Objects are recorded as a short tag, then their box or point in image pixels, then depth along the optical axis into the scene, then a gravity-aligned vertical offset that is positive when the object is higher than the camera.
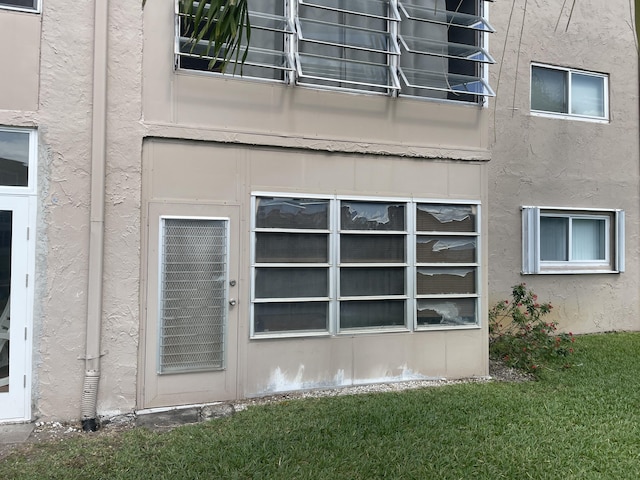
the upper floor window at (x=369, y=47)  5.43 +2.43
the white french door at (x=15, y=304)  4.54 -0.46
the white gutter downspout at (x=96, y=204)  4.65 +0.48
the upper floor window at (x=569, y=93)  8.88 +3.02
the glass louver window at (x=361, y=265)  5.39 -0.08
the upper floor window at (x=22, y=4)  4.61 +2.30
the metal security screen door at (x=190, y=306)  4.94 -0.51
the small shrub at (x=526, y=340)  6.60 -1.09
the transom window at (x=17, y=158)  4.59 +0.88
